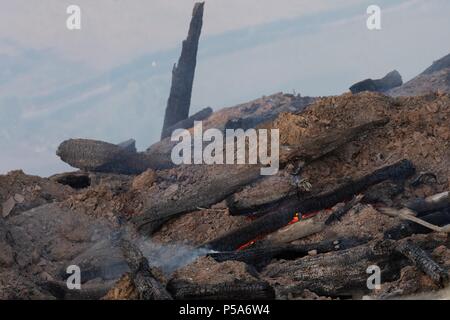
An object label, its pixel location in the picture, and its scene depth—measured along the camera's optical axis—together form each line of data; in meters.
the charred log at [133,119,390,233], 19.69
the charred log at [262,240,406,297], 13.33
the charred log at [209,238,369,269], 15.43
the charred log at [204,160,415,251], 17.22
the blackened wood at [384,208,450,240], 15.78
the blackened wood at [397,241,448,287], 12.01
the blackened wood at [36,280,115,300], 14.31
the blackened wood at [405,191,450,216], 17.16
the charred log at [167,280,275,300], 12.53
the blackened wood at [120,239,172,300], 11.91
